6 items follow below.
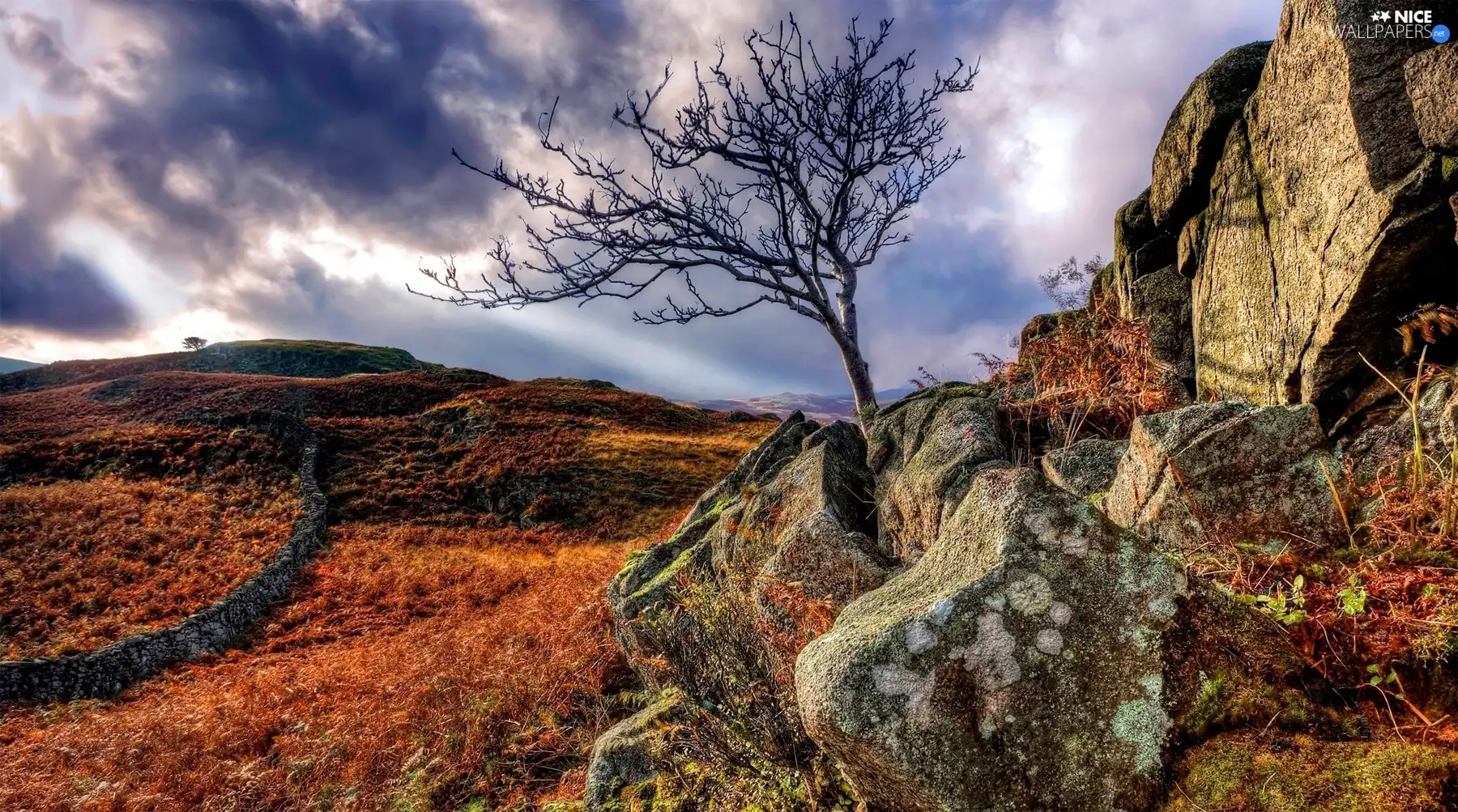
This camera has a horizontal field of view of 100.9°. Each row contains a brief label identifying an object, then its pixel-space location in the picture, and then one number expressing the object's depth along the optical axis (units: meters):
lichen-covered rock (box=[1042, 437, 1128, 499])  4.80
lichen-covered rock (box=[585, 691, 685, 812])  4.82
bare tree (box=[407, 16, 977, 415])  10.99
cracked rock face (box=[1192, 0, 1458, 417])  3.77
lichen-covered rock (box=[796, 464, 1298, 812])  2.20
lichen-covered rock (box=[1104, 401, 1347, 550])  3.20
